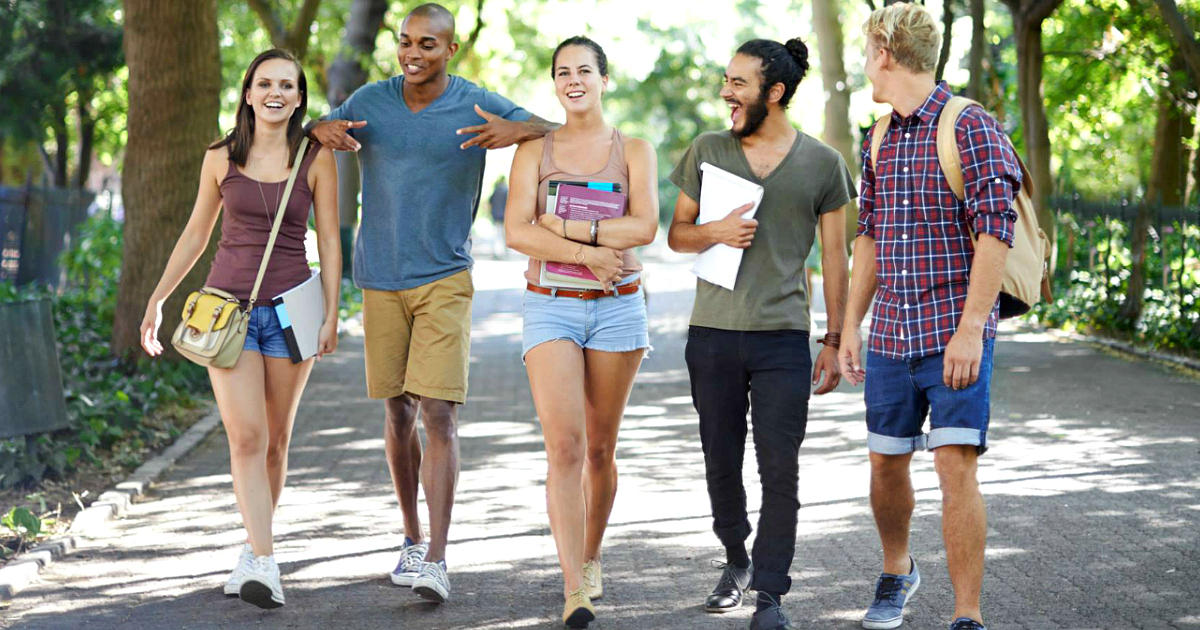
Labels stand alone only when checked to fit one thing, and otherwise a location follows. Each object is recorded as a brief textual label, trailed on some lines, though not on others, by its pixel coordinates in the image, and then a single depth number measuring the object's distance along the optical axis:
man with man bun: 5.32
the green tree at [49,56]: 28.59
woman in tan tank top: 5.43
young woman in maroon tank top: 5.81
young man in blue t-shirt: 5.95
